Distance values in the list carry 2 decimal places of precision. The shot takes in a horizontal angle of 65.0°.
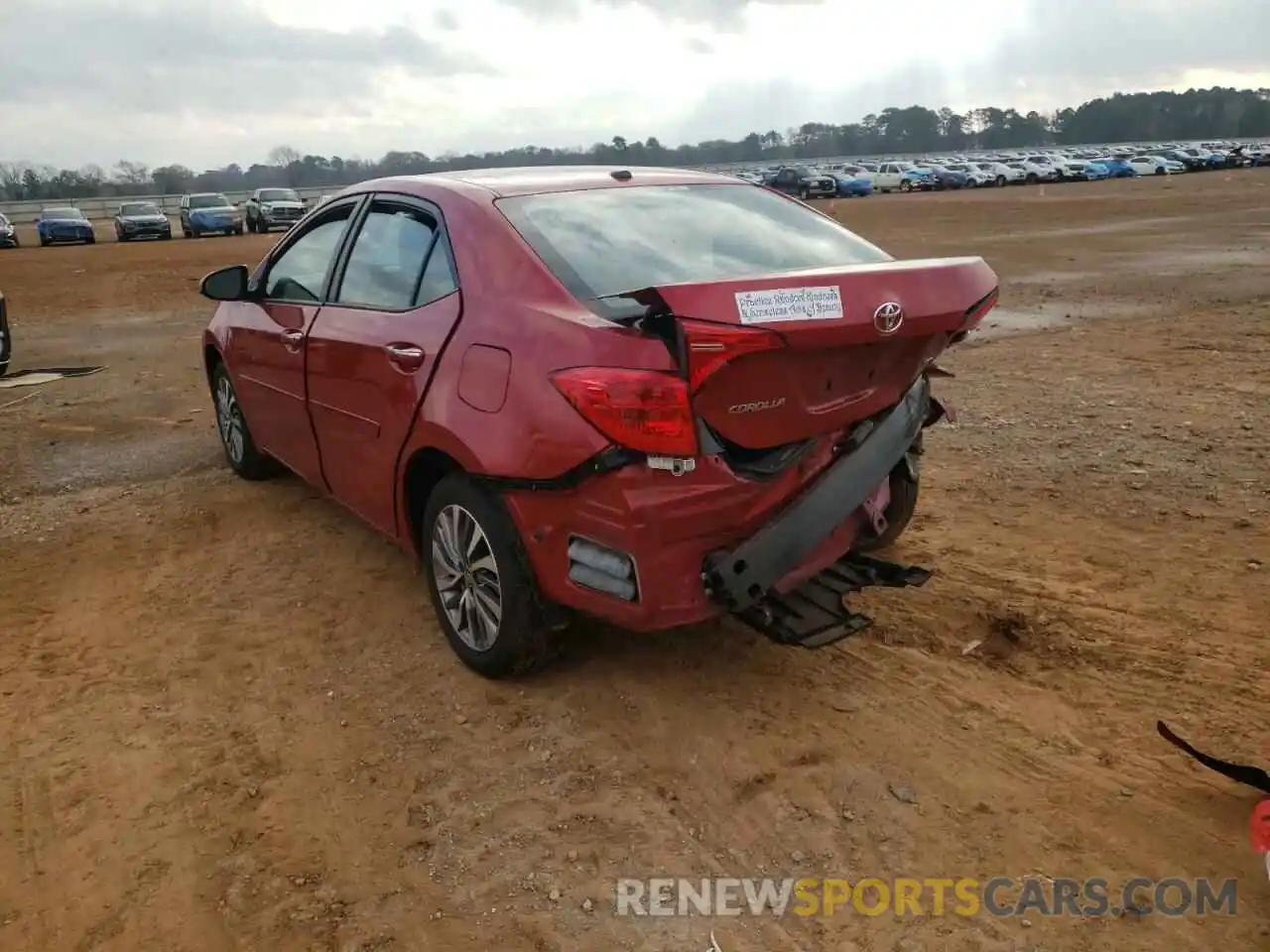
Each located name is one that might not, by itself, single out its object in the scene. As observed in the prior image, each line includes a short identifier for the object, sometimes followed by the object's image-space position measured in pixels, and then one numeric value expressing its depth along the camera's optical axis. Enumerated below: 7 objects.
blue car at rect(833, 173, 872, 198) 49.41
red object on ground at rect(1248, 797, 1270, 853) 2.67
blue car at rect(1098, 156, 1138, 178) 58.17
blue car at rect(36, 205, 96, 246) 33.09
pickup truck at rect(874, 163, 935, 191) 54.78
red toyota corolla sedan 2.89
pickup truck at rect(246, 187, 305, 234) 36.12
